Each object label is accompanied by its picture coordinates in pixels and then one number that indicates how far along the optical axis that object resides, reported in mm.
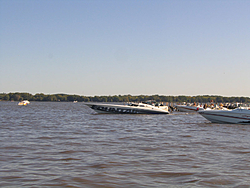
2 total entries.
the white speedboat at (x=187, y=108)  58806
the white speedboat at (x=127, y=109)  47344
